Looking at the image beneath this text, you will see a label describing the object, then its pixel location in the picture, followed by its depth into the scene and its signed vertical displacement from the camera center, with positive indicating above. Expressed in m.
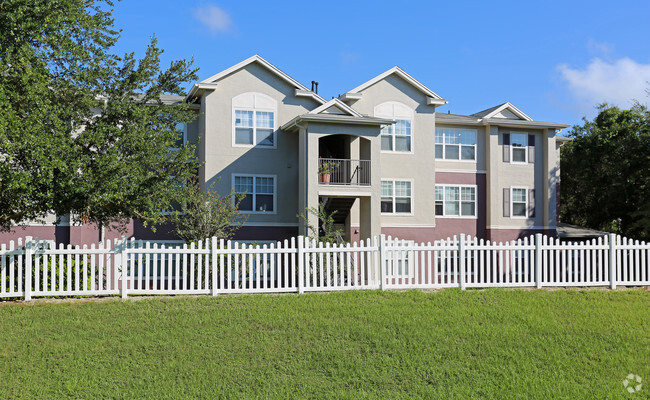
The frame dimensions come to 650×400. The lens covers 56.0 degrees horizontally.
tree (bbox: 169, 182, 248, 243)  21.47 -0.44
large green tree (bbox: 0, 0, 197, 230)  14.19 +2.01
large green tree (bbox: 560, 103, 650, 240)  34.34 +2.38
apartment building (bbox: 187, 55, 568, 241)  24.27 +2.12
